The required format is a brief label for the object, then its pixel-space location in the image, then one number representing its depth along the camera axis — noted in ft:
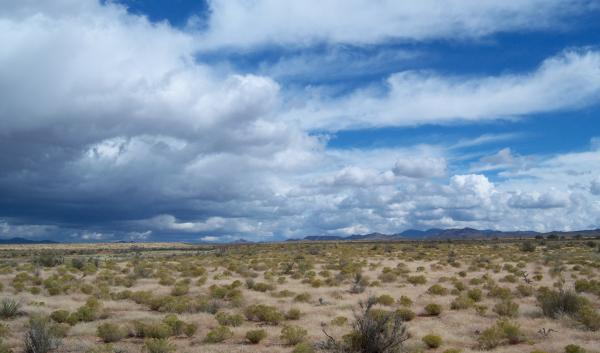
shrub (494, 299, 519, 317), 59.11
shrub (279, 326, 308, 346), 48.93
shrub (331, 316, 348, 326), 56.18
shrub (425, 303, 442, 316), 62.13
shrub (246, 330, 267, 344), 49.89
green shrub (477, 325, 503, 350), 45.70
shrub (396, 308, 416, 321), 58.70
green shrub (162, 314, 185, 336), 54.39
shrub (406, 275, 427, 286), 92.53
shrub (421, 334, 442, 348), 46.62
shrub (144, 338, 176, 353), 43.98
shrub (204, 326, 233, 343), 50.47
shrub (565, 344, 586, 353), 41.11
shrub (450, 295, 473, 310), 65.16
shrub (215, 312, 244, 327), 57.98
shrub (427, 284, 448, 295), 77.46
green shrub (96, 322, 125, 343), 51.31
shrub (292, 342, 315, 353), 42.55
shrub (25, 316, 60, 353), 44.96
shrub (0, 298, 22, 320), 63.31
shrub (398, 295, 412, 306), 68.54
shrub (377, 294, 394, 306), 68.44
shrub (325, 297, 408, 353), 40.22
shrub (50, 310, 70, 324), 59.87
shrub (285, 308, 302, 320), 61.41
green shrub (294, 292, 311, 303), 74.04
